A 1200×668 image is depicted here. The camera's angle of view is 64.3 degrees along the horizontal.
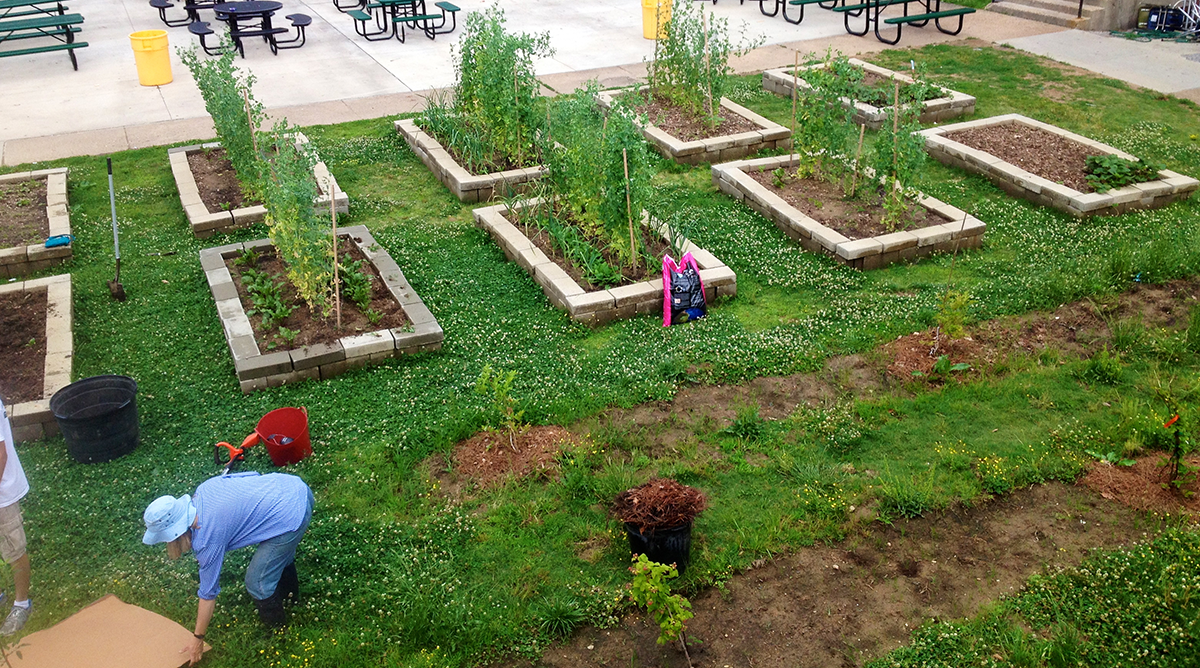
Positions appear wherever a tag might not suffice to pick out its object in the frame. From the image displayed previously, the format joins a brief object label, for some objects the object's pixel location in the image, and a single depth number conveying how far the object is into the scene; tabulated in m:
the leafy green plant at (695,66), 11.26
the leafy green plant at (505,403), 6.07
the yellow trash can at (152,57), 13.50
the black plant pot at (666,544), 5.12
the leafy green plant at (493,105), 9.84
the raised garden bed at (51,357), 6.45
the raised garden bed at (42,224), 8.70
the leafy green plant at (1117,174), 9.47
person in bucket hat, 4.45
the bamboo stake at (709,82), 11.20
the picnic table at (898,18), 15.09
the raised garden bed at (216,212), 9.20
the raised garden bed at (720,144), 10.73
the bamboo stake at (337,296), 7.38
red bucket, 6.11
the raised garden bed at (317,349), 6.95
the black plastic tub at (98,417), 6.08
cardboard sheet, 4.84
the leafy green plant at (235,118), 9.17
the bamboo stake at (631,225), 7.87
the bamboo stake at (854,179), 9.43
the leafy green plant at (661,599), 4.68
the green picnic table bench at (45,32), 14.70
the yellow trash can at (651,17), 14.50
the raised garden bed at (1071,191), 9.26
